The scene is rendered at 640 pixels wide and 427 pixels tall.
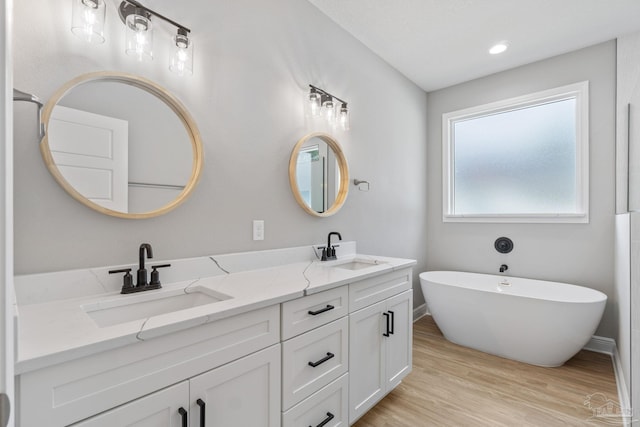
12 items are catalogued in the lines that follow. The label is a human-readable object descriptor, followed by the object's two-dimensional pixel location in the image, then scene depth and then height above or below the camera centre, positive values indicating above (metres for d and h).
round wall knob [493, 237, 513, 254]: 3.10 -0.30
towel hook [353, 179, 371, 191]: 2.48 +0.28
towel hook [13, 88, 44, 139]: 0.79 +0.32
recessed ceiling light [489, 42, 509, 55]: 2.64 +1.52
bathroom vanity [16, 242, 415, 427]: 0.73 -0.43
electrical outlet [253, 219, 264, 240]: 1.75 -0.08
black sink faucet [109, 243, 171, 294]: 1.19 -0.26
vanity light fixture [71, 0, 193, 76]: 1.14 +0.77
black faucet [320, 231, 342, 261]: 2.10 -0.26
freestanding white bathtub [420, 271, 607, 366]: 2.19 -0.81
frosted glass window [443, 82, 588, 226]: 2.79 +0.59
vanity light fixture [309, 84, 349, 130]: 2.10 +0.79
